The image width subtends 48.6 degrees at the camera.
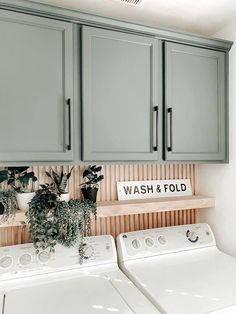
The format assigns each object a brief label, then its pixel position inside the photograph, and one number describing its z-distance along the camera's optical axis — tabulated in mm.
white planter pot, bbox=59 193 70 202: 1589
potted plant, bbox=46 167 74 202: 1622
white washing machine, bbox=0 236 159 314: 1214
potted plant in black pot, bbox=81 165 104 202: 1721
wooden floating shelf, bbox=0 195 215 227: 1654
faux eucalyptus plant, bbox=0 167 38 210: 1552
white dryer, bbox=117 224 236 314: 1238
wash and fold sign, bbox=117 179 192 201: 1918
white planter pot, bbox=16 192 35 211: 1557
